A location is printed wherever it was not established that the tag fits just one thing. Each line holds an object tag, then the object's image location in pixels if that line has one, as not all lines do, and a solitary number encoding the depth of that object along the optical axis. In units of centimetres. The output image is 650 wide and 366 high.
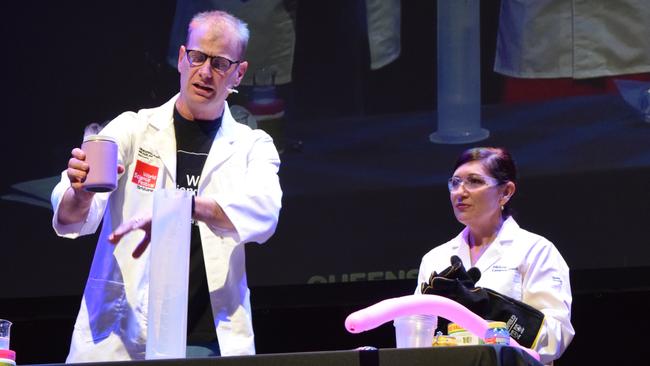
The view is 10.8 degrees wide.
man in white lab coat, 862
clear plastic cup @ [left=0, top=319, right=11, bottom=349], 810
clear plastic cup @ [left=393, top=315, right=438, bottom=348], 815
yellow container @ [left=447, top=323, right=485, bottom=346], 815
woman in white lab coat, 903
